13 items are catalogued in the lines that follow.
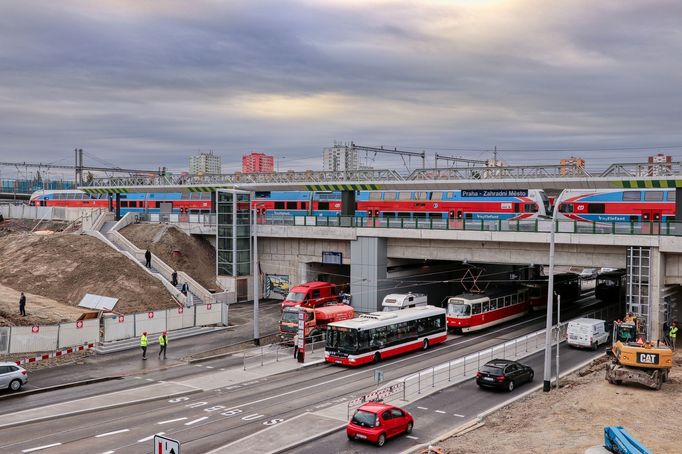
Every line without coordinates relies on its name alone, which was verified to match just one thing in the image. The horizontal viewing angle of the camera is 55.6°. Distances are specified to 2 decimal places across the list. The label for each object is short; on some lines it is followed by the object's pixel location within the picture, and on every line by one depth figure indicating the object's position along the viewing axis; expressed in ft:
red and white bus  116.47
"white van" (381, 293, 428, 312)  145.79
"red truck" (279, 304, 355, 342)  133.90
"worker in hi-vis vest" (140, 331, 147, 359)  117.93
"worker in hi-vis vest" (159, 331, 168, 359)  120.57
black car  97.91
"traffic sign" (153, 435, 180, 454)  37.93
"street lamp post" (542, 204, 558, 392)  96.68
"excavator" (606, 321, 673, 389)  92.40
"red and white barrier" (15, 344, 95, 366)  112.27
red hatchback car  74.13
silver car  94.43
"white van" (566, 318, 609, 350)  128.47
